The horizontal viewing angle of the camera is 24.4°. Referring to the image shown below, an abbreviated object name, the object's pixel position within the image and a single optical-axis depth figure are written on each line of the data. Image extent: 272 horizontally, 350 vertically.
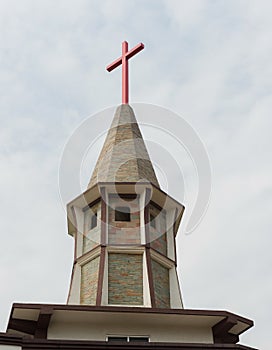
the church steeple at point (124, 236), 17.95
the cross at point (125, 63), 23.19
